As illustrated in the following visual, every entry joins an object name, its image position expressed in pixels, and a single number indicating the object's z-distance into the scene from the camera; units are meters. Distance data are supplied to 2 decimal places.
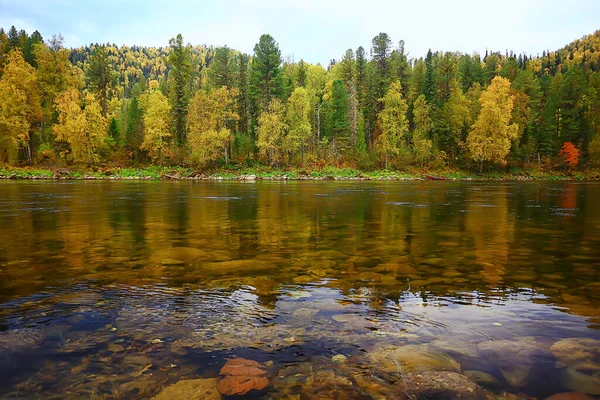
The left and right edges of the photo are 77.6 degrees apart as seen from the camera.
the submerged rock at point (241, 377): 3.30
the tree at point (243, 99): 72.62
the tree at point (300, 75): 85.06
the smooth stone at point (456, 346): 4.06
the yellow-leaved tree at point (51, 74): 64.62
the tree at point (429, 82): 76.19
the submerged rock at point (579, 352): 3.74
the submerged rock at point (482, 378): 3.44
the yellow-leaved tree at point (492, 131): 66.25
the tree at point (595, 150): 69.88
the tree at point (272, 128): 63.53
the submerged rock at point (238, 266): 7.52
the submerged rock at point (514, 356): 3.56
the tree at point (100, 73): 72.12
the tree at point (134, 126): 70.25
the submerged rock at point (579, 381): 3.32
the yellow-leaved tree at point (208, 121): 61.78
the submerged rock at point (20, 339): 4.02
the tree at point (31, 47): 69.88
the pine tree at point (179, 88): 67.75
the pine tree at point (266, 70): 69.69
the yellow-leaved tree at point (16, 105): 58.44
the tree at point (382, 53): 80.44
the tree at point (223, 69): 74.56
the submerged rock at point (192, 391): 3.19
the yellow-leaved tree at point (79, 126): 60.28
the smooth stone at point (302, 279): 6.74
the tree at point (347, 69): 86.57
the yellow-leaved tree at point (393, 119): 68.81
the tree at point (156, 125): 64.19
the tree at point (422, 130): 70.81
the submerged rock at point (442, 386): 3.24
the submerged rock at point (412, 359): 3.70
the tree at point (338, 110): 72.75
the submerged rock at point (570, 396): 3.19
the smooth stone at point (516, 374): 3.44
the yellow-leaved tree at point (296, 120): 66.12
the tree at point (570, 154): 72.44
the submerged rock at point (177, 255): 8.20
